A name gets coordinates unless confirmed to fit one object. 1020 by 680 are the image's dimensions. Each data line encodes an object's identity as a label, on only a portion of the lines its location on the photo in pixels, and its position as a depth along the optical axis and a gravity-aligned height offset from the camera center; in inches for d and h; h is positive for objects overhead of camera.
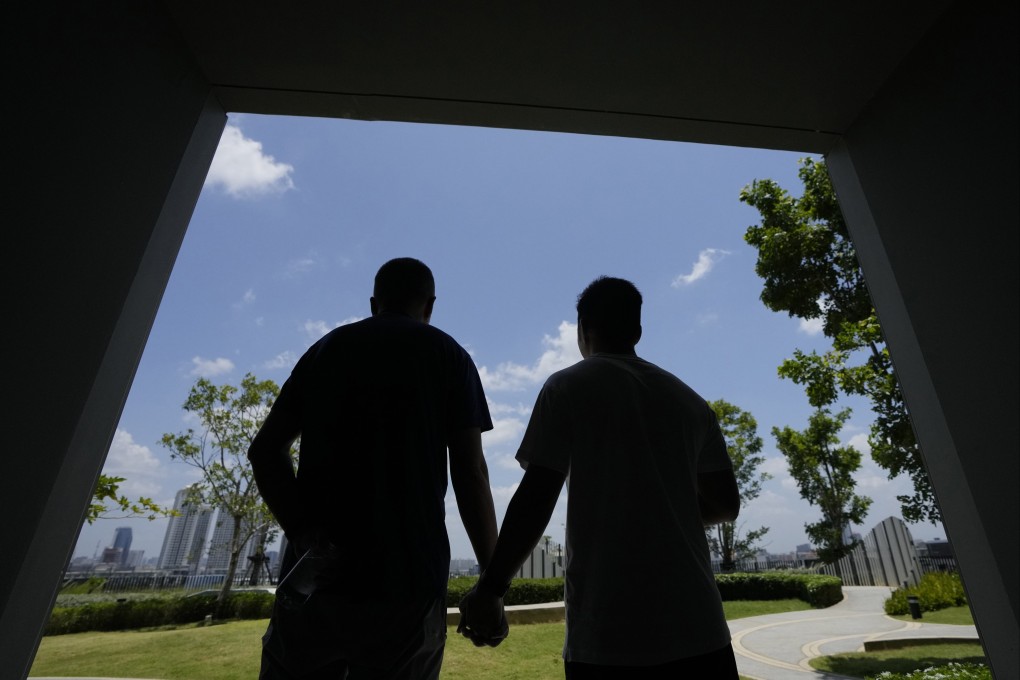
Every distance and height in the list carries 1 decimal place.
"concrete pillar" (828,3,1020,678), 45.3 +29.5
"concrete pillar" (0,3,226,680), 38.6 +25.3
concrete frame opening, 40.9 +30.8
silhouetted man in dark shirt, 35.4 +5.6
